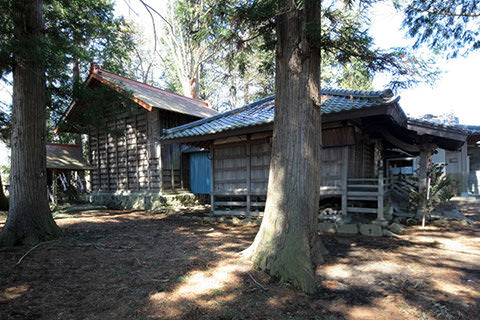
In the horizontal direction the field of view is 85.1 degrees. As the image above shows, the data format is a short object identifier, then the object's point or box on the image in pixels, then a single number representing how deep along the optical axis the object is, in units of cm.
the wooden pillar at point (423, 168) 778
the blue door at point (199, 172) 1267
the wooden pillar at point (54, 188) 1259
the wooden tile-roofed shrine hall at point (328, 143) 691
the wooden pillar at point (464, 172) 1534
